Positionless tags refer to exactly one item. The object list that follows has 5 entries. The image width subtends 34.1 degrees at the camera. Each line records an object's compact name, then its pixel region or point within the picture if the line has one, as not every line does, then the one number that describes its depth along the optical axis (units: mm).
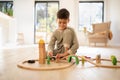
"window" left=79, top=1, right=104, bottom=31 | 6918
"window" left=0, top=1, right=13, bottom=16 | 7176
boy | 1954
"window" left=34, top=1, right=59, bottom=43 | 7090
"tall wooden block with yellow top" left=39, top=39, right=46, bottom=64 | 1579
